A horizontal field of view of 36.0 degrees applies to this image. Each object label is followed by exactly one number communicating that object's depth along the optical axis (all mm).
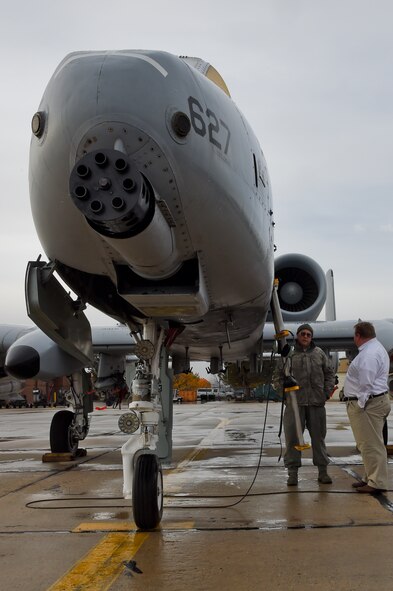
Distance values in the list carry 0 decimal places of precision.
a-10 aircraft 3721
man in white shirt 5609
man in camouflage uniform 6336
